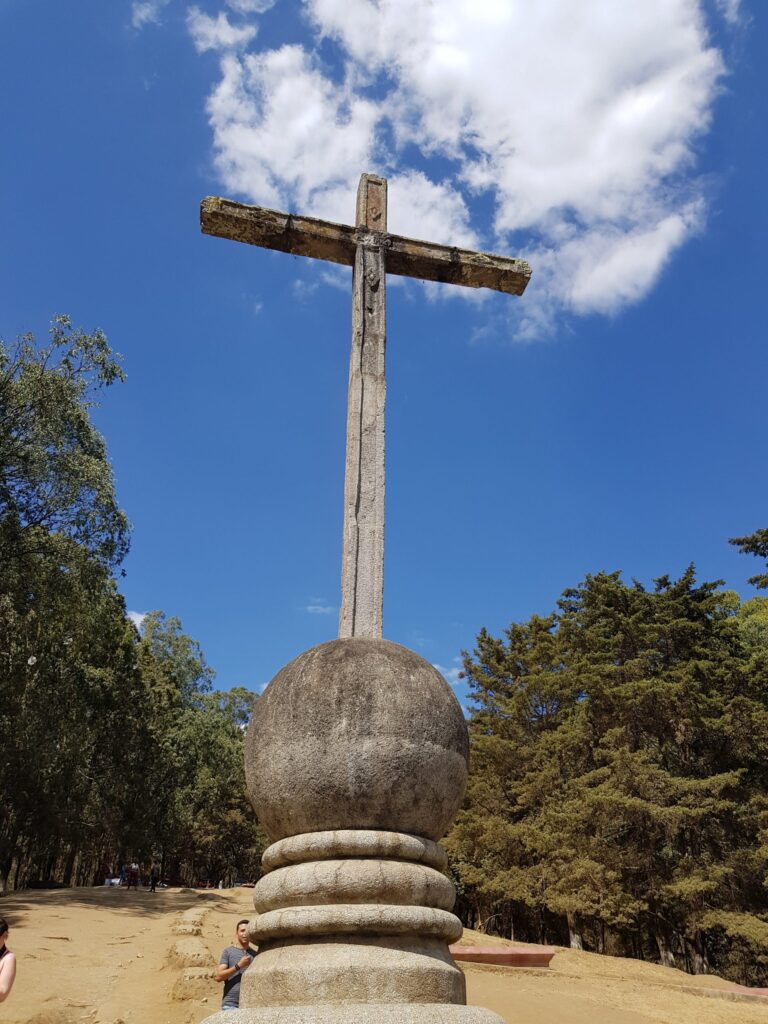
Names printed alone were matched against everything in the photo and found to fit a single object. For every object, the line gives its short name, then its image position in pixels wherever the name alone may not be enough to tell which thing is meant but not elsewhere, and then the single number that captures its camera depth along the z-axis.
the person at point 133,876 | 28.36
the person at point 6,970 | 4.47
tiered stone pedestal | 3.39
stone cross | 5.05
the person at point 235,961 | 5.93
